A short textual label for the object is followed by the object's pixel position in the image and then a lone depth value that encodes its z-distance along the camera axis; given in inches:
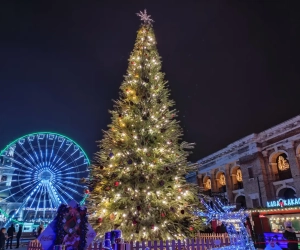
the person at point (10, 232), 562.9
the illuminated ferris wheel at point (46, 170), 840.3
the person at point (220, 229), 498.6
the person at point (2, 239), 438.2
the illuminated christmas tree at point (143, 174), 293.0
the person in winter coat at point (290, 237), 310.3
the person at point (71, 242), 221.4
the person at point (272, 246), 229.7
